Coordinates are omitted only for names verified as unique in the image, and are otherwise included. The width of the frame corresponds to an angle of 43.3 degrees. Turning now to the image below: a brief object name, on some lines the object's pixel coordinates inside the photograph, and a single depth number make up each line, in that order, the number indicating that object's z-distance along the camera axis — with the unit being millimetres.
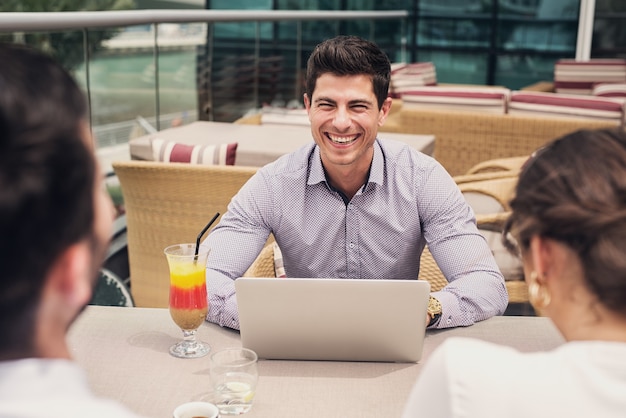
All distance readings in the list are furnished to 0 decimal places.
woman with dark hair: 877
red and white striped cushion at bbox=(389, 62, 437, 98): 6254
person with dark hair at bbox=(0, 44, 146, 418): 630
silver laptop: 1466
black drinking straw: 1643
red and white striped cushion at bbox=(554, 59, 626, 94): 7289
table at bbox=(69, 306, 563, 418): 1396
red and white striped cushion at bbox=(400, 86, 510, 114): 4926
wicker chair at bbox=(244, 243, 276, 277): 2207
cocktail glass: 1608
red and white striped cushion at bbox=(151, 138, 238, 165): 3068
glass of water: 1375
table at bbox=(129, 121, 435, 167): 3428
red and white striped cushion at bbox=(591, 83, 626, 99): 6117
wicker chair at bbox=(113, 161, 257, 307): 2961
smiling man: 2250
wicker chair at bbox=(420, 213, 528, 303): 2518
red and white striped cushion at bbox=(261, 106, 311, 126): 4410
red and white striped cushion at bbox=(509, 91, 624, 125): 4504
